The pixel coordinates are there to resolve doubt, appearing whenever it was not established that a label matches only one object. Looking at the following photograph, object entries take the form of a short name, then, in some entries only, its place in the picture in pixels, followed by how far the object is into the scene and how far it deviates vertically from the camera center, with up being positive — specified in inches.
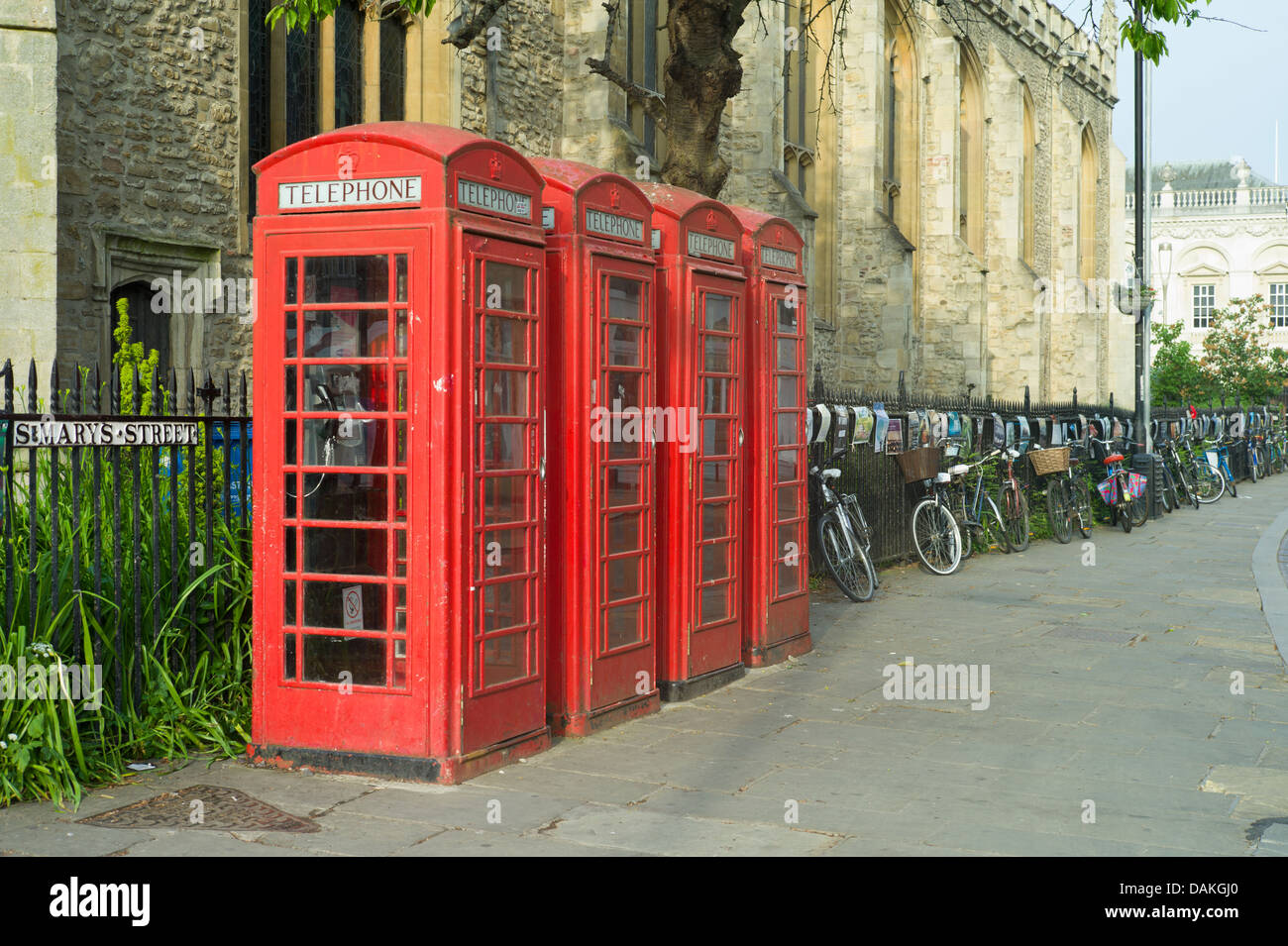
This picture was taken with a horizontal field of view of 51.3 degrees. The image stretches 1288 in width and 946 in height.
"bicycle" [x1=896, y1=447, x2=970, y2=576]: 543.8 -32.2
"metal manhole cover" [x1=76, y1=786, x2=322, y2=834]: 203.3 -56.3
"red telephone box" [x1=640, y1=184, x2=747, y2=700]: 304.3 +1.9
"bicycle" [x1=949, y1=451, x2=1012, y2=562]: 599.5 -31.9
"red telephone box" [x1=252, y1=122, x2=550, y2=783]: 228.8 +0.1
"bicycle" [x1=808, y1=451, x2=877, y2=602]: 462.3 -34.0
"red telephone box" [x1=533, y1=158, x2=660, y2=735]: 267.1 +3.0
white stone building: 2878.9 +424.1
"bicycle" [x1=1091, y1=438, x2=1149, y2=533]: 751.7 -25.5
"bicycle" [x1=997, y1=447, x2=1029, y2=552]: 627.5 -30.5
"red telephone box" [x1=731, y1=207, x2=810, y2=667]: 343.9 -0.2
